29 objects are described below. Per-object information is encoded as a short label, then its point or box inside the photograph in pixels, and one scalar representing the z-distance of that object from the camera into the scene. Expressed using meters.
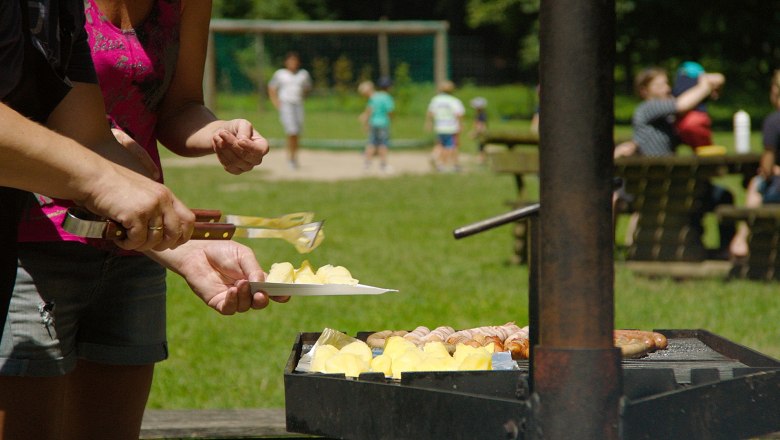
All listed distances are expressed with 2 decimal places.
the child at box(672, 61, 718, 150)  16.87
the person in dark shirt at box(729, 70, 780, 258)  15.34
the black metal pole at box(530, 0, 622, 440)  3.17
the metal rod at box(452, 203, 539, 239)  3.49
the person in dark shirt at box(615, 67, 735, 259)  16.60
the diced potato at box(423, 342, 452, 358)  4.24
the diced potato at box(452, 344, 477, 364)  4.09
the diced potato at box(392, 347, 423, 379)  4.08
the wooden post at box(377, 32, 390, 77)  48.42
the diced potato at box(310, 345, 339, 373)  4.08
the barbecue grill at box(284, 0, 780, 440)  3.18
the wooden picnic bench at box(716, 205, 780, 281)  14.53
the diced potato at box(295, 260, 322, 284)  4.24
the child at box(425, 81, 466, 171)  35.44
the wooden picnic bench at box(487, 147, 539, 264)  16.33
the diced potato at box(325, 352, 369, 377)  4.00
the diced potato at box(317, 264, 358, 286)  4.23
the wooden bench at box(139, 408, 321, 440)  6.53
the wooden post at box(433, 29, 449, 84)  42.95
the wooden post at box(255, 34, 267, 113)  47.27
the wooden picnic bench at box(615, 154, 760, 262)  15.26
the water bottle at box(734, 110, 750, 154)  16.44
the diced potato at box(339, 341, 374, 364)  4.19
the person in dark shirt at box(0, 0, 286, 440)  3.31
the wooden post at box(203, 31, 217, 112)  42.49
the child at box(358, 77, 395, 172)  35.70
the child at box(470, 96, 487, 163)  42.69
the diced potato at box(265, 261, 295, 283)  4.20
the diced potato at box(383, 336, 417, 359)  4.24
